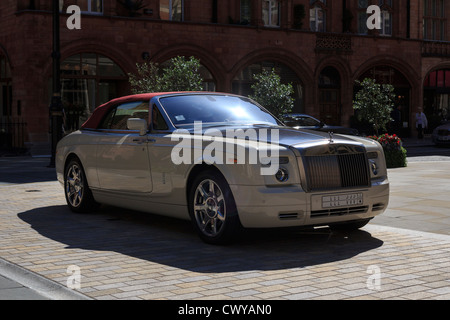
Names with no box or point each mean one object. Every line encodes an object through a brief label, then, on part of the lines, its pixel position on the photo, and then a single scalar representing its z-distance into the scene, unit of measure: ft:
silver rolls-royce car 24.36
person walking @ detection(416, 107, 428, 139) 123.84
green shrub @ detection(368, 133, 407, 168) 63.52
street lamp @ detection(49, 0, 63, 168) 66.18
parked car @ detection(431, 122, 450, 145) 104.63
